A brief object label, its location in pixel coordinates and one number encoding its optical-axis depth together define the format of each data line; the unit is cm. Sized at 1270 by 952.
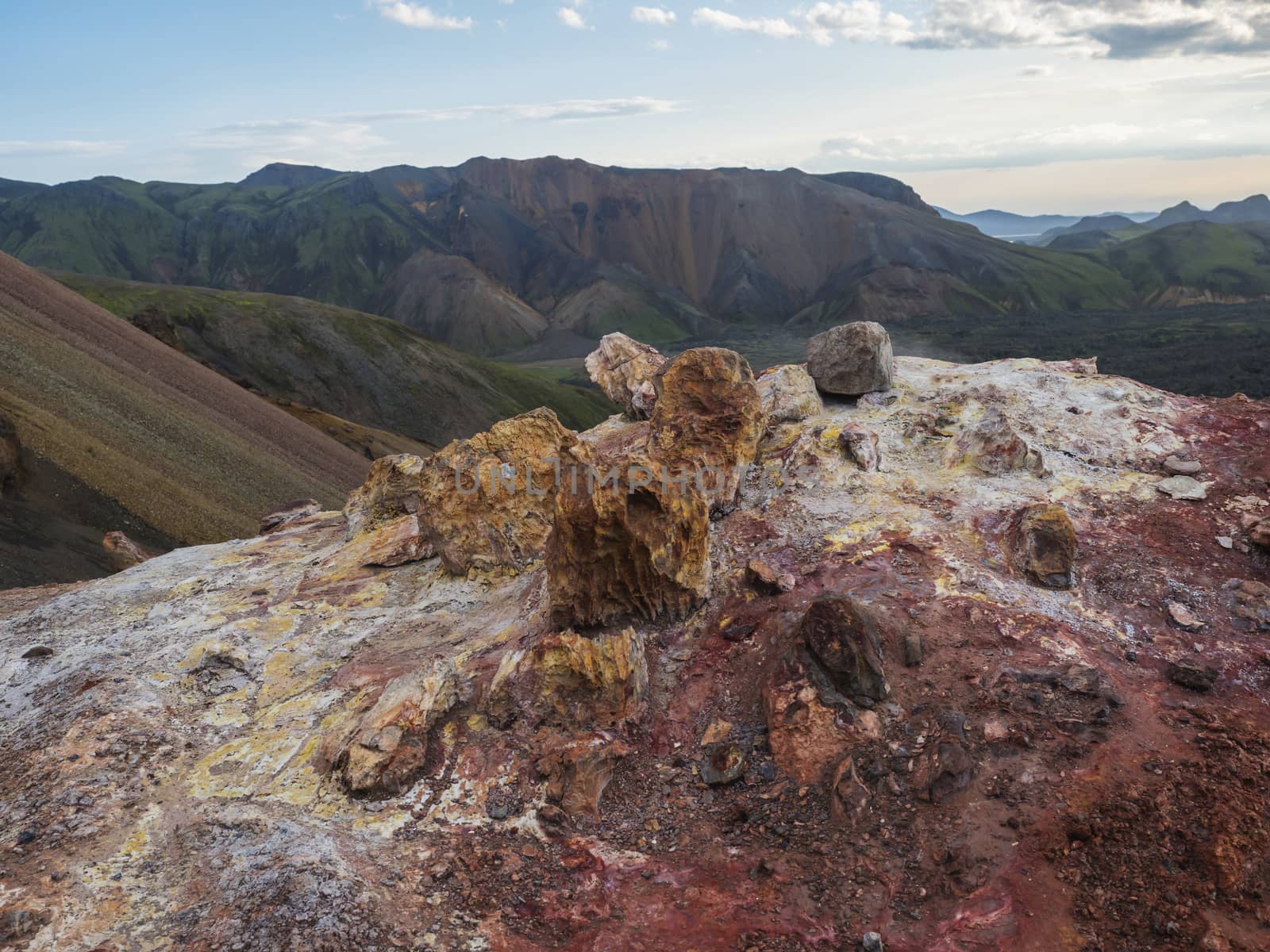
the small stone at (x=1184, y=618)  1570
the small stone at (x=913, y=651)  1496
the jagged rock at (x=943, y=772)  1260
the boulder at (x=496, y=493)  2216
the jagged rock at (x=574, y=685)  1528
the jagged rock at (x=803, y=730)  1374
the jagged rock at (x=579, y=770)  1370
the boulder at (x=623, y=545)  1712
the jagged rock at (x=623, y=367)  3008
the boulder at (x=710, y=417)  2125
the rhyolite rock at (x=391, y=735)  1388
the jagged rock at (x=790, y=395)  2419
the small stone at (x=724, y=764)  1392
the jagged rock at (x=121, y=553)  3584
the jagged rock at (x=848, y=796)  1271
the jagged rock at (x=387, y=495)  2762
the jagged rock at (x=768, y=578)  1758
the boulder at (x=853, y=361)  2492
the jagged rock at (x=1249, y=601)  1571
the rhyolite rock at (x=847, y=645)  1442
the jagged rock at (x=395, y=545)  2383
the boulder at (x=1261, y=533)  1736
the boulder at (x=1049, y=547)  1695
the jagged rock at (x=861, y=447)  2145
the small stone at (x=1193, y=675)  1414
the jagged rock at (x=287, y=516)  3341
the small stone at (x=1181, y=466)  2031
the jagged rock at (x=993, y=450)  2069
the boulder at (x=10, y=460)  3803
